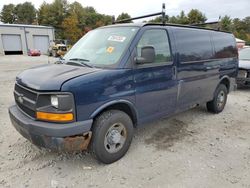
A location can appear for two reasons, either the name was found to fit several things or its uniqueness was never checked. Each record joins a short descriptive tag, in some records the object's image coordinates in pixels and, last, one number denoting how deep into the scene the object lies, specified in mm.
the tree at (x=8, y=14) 72019
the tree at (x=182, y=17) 46956
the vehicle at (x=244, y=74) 8367
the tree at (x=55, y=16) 59812
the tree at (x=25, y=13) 70625
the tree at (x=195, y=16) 48581
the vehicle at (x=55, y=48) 32562
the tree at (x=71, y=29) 54375
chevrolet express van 2887
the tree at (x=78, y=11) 60281
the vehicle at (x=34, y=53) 36562
